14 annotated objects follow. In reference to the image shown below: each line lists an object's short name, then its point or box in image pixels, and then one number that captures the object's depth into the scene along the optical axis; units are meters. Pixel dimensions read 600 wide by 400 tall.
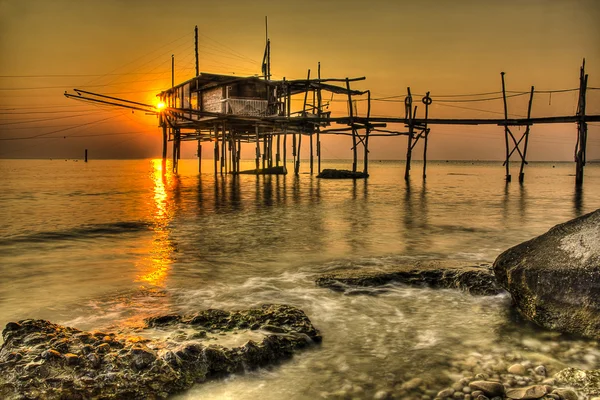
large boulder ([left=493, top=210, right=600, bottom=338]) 4.29
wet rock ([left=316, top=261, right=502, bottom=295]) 5.88
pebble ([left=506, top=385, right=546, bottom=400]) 3.15
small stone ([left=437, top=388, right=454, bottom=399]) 3.24
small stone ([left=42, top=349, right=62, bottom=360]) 3.19
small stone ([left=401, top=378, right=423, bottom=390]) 3.39
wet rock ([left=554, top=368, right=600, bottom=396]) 3.21
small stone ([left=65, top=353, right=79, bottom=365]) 3.21
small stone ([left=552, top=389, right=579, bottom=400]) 3.13
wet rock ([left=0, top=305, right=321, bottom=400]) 3.04
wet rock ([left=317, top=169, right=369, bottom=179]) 34.19
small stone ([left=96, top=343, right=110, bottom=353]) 3.40
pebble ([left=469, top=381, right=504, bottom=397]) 3.20
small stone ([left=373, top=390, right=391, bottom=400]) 3.26
